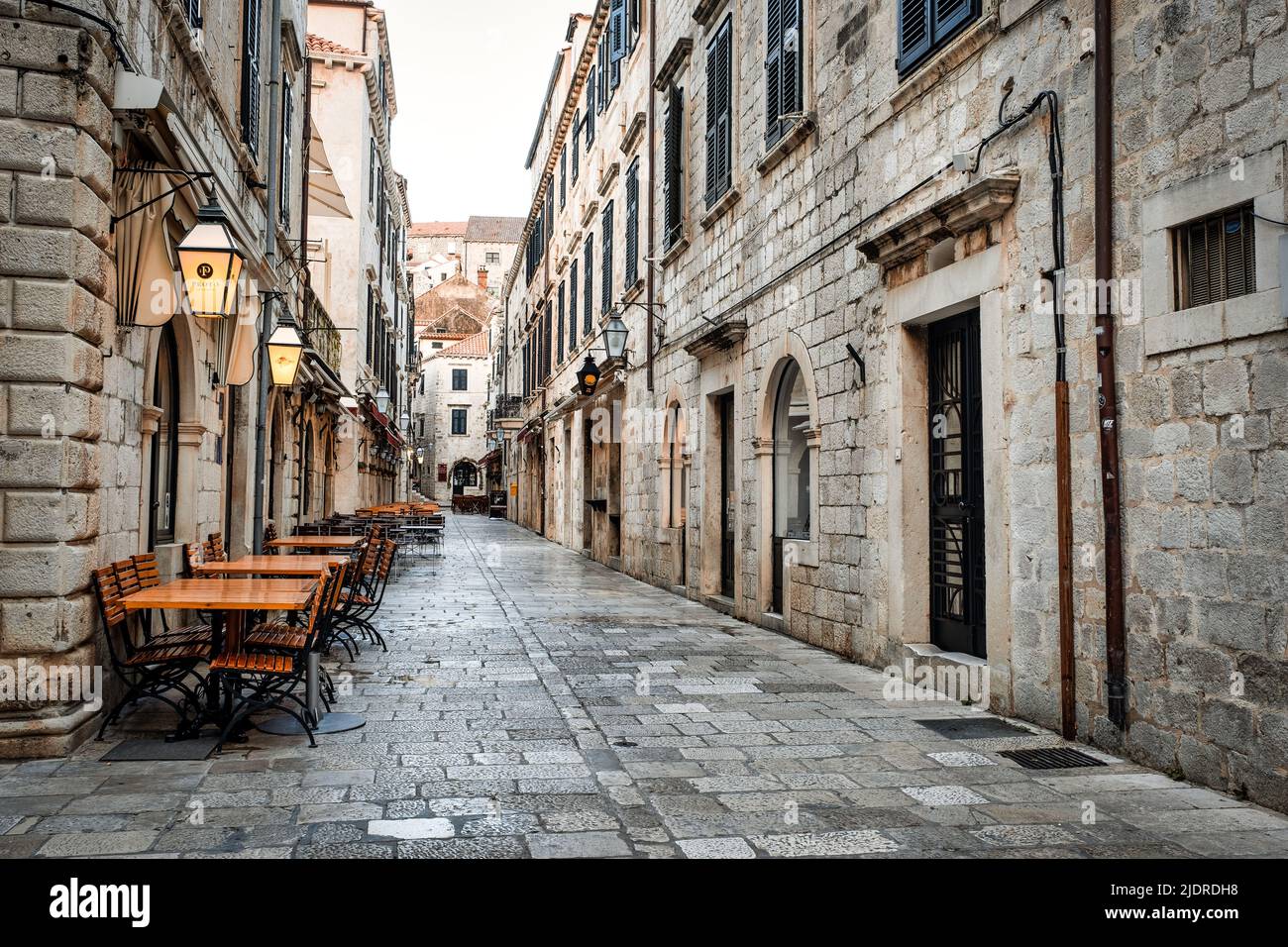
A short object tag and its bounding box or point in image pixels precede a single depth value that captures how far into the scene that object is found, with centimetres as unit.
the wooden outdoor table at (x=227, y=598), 539
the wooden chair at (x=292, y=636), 571
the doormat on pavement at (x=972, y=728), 591
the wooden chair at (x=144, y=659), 566
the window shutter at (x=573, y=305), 2502
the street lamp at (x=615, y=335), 1605
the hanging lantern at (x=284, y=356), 1121
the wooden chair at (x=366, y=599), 860
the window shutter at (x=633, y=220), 1744
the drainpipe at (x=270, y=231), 1140
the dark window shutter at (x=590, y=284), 2242
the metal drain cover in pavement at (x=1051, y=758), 521
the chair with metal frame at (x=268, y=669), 549
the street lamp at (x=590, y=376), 1819
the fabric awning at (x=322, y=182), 1747
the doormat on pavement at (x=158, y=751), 516
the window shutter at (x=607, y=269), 2009
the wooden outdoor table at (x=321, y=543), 1145
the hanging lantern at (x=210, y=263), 639
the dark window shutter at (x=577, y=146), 2508
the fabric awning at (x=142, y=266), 621
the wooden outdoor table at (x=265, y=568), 754
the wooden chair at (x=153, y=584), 629
